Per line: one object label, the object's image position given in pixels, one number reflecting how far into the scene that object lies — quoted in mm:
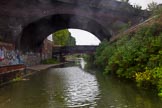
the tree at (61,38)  42719
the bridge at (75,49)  36081
